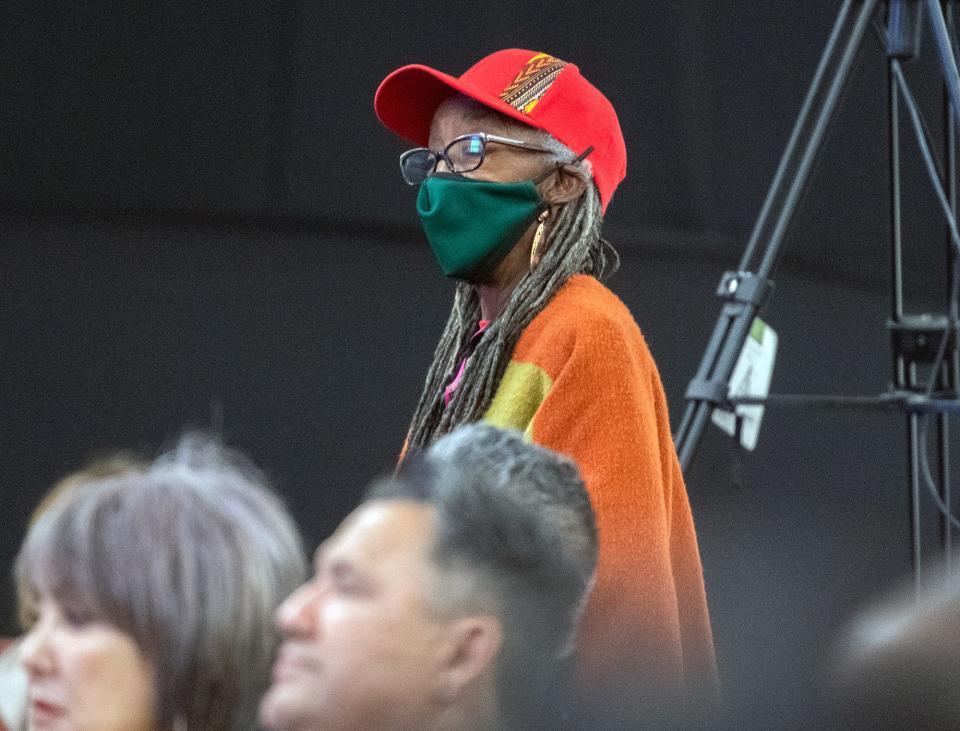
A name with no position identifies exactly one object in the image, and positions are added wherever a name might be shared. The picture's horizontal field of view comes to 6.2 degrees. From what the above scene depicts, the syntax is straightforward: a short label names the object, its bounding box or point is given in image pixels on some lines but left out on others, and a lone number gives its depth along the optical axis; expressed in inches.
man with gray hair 351.5
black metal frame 393.2
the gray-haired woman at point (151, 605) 351.3
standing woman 372.9
